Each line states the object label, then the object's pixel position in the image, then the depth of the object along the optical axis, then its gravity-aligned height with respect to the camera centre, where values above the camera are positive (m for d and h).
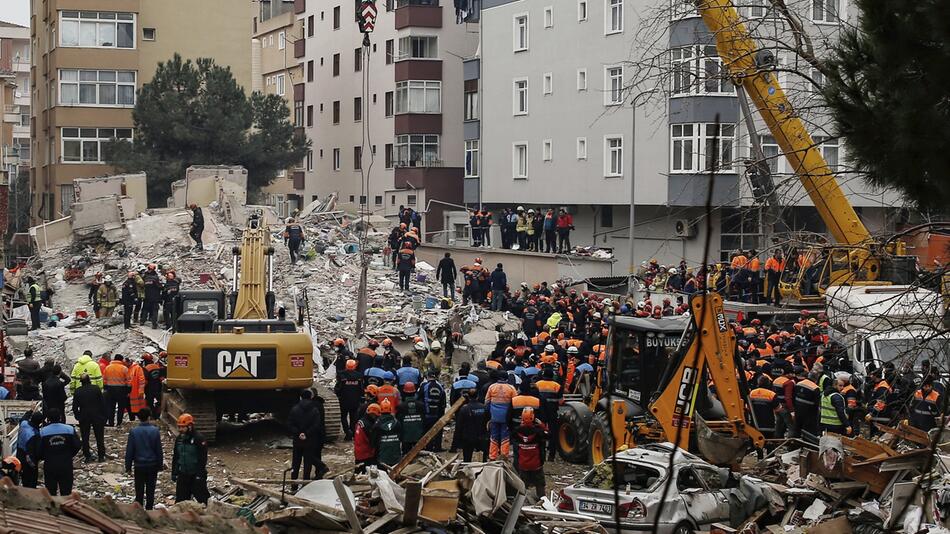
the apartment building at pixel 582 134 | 40.62 +2.77
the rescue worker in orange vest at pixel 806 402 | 18.55 -2.75
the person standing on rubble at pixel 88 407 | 18.69 -2.87
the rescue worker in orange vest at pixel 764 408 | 18.34 -2.82
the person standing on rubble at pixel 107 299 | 33.78 -2.32
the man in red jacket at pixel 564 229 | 39.84 -0.52
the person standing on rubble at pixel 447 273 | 36.56 -1.74
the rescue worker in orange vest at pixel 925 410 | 16.38 -2.55
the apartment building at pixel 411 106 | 57.16 +4.88
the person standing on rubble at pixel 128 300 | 31.86 -2.22
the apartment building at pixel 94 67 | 57.78 +6.61
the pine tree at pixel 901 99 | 7.36 +0.69
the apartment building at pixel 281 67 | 73.62 +9.05
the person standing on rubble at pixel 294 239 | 39.31 -0.85
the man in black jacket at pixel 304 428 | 17.08 -2.89
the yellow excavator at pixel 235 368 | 20.05 -2.46
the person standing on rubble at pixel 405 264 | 36.66 -1.49
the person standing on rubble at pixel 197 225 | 39.94 -0.43
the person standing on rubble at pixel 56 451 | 15.23 -2.86
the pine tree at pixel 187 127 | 54.03 +3.60
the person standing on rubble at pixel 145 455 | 15.34 -2.92
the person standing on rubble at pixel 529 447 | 16.11 -2.95
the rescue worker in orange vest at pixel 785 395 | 19.06 -2.72
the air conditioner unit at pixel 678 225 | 39.38 -0.40
